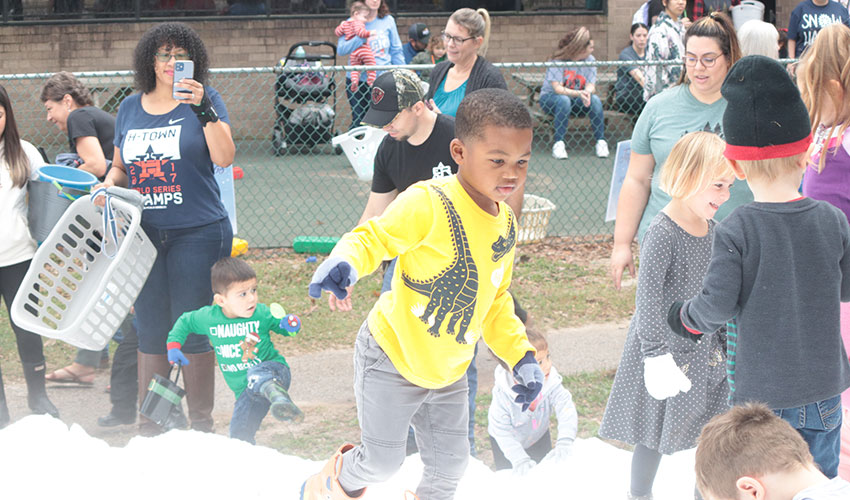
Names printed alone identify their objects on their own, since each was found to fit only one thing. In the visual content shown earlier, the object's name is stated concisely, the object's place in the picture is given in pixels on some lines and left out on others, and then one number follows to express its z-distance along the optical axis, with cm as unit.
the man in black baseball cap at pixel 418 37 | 1243
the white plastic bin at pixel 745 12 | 1180
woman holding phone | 412
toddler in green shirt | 402
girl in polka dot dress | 315
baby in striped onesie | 1077
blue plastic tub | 444
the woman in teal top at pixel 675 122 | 386
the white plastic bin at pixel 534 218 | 759
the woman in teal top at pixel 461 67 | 503
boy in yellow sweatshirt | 279
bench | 1188
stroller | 1104
